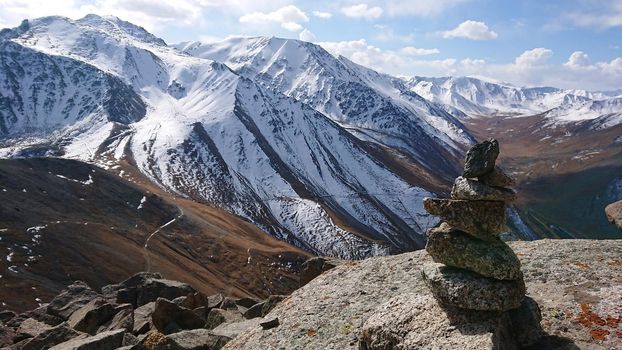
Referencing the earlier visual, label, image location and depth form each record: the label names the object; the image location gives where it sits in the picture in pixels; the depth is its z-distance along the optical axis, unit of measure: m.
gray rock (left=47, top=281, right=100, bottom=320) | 43.50
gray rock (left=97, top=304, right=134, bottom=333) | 35.12
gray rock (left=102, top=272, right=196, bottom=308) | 47.78
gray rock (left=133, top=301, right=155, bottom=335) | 35.28
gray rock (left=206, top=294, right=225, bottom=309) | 43.66
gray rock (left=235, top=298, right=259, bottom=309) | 47.00
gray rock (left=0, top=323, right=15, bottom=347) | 33.72
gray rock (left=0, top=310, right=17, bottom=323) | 46.50
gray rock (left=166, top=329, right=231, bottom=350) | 27.22
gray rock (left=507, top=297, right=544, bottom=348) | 19.06
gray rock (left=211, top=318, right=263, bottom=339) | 29.94
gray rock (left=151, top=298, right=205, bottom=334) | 34.84
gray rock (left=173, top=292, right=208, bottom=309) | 41.94
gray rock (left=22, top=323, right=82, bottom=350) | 31.70
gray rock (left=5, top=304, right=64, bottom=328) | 40.87
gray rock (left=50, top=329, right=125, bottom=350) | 27.55
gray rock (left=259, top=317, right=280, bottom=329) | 26.47
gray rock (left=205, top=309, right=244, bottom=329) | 36.19
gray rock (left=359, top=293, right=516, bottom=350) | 17.33
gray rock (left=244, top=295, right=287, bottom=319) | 35.78
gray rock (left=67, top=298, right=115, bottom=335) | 36.81
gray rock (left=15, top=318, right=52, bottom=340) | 35.03
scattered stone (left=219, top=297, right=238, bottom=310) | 41.69
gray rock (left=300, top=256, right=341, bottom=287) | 39.78
